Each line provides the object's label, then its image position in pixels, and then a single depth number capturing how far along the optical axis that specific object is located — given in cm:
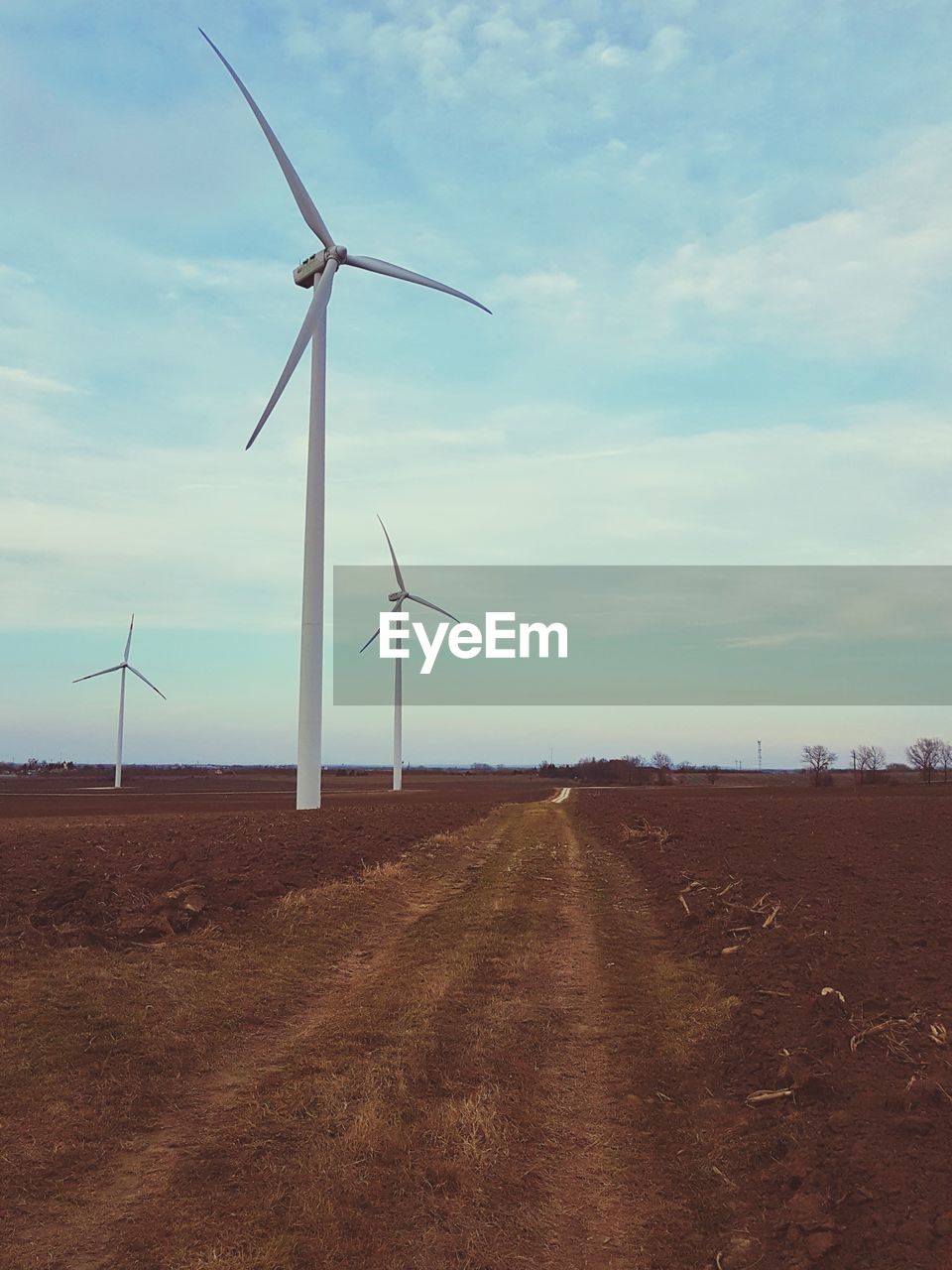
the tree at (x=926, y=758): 15555
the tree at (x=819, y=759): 15295
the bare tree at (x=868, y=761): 19258
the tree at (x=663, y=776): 16812
